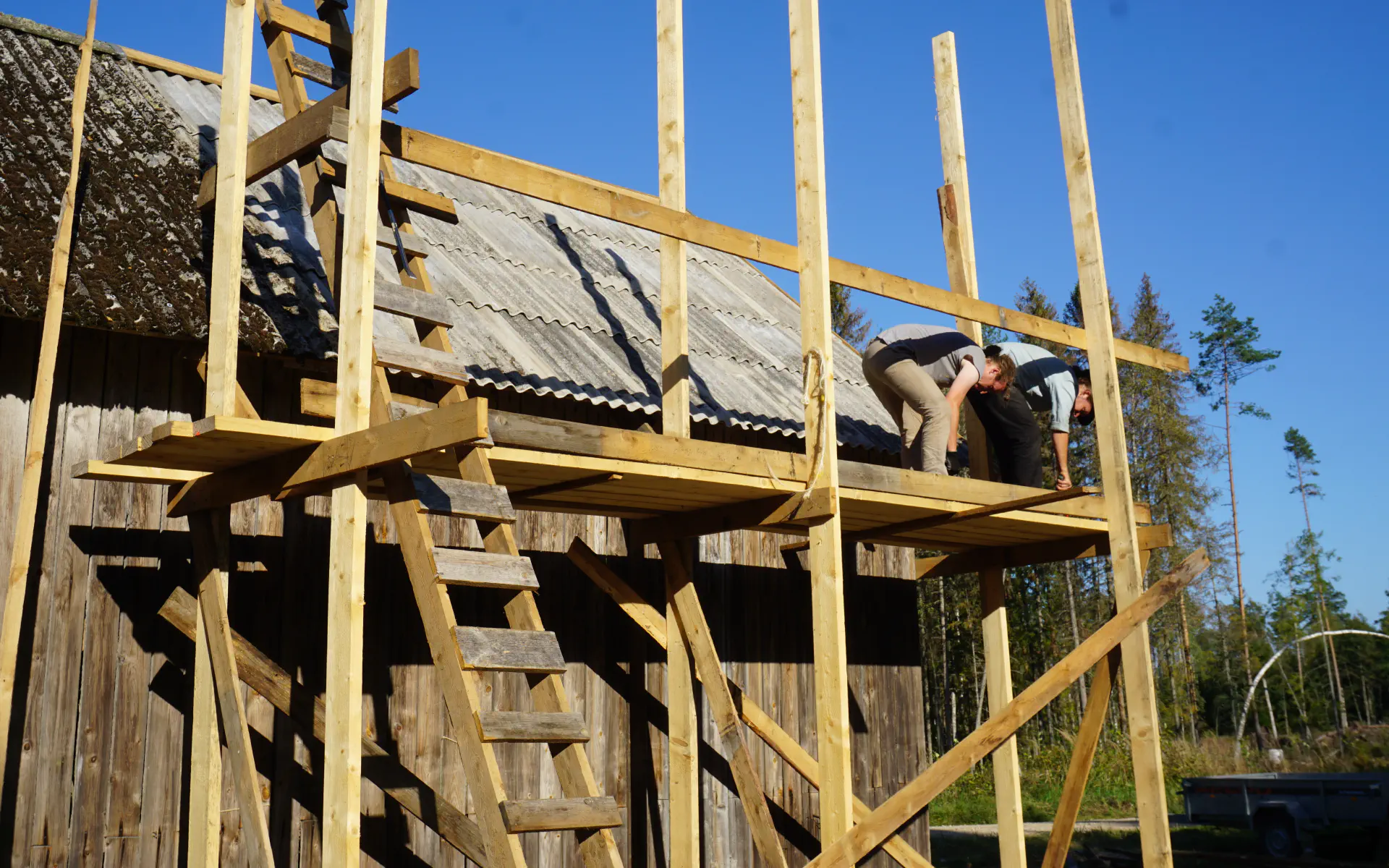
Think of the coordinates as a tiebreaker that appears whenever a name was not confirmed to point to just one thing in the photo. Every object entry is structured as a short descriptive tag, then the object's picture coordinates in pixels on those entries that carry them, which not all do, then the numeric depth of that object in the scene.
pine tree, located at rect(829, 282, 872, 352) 41.91
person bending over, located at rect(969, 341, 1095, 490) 8.51
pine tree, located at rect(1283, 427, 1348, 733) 58.75
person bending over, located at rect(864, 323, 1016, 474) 7.97
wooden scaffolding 4.95
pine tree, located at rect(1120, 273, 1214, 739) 38.44
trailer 16.12
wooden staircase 4.80
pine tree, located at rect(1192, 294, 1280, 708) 47.50
